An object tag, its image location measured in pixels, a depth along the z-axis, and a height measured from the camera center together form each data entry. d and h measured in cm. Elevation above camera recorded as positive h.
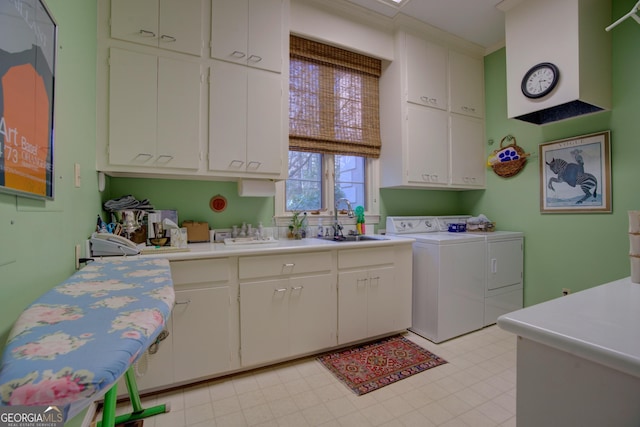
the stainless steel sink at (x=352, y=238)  259 -21
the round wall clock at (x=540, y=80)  221 +112
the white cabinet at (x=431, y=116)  279 +106
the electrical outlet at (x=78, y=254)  135 -18
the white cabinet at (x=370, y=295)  222 -67
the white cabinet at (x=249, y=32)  199 +137
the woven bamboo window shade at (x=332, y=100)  257 +114
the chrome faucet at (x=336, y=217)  267 -1
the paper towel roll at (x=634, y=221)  107 -2
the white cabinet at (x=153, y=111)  174 +69
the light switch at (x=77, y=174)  136 +21
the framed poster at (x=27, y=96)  75 +37
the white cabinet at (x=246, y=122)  200 +71
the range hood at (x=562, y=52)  213 +133
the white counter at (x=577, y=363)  58 -35
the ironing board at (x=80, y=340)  42 -24
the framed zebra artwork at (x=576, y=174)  239 +37
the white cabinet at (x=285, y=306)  189 -65
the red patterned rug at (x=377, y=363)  188 -110
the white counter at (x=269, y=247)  172 -23
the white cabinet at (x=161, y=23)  174 +126
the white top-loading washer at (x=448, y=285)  240 -62
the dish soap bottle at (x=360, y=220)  283 -5
